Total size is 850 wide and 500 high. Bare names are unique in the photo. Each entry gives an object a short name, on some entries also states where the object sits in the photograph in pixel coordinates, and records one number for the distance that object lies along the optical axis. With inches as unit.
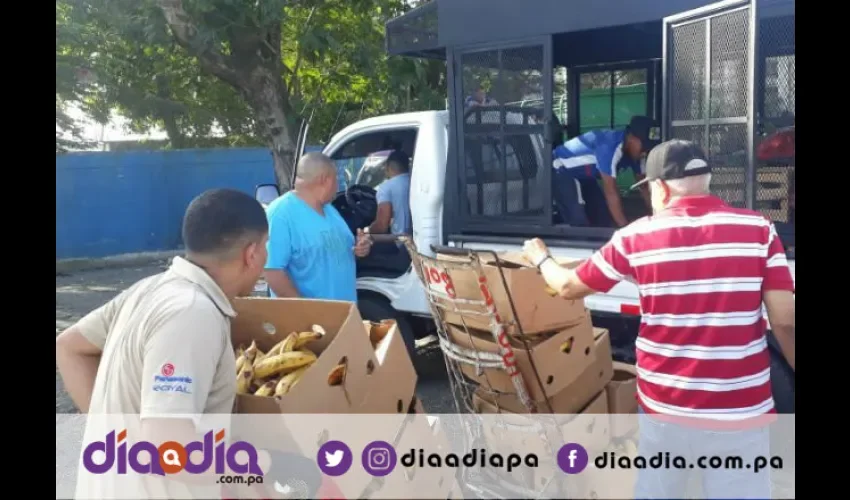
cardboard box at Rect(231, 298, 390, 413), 80.7
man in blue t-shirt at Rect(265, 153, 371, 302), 149.2
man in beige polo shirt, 70.6
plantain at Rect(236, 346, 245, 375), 94.7
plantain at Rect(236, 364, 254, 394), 90.7
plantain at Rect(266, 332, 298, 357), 95.6
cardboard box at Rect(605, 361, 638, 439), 133.4
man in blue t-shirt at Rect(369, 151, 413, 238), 215.3
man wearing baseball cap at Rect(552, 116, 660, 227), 187.3
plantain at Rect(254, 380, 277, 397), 88.3
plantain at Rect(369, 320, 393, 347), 107.3
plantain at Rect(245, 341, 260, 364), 96.7
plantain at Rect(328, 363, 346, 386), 86.2
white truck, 144.6
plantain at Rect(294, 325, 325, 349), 98.0
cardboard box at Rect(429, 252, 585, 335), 117.0
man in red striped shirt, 92.6
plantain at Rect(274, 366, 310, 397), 86.0
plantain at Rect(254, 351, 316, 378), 92.1
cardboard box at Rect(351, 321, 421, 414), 91.9
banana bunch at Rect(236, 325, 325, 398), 89.3
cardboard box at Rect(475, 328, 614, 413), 125.4
